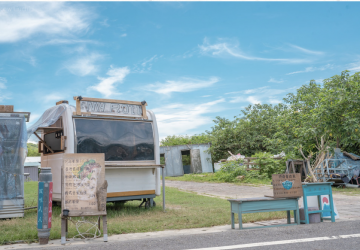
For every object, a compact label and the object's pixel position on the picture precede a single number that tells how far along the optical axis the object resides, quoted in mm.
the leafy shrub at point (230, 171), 21862
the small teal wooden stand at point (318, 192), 7372
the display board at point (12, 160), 8258
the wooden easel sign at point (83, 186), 6398
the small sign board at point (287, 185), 7312
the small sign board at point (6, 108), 8633
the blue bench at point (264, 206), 6930
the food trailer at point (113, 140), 8875
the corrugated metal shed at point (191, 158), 29391
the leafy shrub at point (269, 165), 21266
